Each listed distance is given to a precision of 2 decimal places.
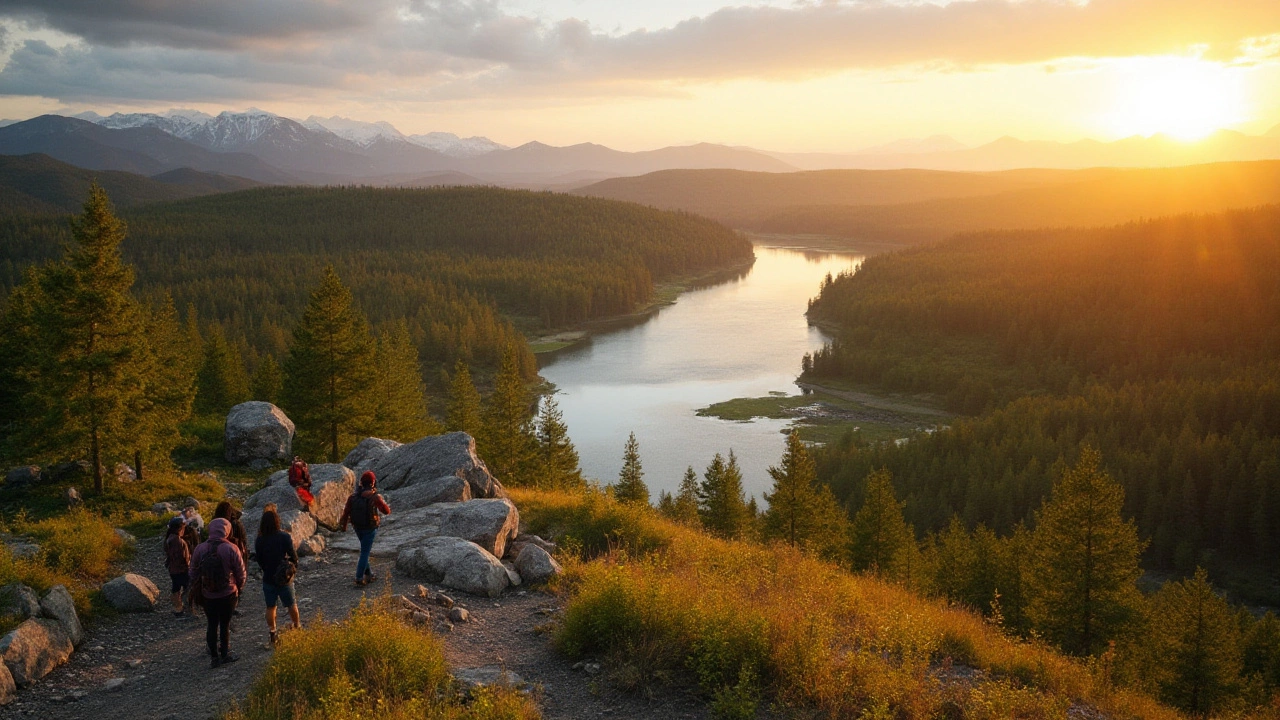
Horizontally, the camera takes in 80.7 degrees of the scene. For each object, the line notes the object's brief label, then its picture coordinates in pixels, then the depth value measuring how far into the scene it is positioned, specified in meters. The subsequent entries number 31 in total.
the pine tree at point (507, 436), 46.53
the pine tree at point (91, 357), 24.88
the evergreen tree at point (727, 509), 42.53
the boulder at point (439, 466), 22.98
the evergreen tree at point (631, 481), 42.91
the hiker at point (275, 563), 12.95
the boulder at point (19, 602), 12.61
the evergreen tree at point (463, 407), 51.94
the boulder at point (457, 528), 17.48
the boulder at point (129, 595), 14.90
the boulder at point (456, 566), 15.38
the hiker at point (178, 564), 14.99
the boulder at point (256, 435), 32.03
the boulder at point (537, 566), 15.88
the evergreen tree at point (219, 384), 52.19
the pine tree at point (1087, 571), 30.08
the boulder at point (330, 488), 20.08
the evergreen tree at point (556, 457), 46.53
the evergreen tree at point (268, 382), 49.56
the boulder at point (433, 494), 21.78
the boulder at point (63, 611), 13.07
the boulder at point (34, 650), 11.59
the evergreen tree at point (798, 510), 38.78
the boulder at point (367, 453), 26.43
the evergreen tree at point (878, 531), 39.56
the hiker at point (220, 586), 12.48
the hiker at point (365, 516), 15.62
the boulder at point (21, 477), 26.66
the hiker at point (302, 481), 18.97
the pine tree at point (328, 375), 35.62
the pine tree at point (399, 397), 41.88
